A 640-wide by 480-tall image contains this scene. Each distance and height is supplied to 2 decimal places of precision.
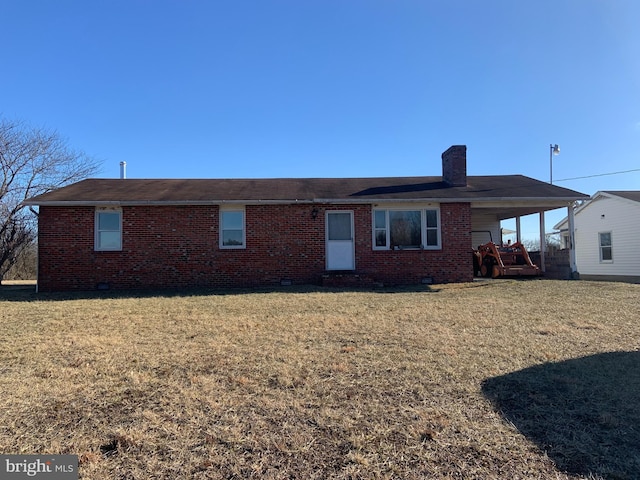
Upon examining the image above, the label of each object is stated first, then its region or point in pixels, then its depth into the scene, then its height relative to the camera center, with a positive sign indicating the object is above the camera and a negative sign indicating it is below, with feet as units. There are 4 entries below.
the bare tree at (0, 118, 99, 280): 60.17 +6.04
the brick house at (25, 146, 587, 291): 42.98 +2.19
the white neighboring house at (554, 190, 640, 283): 66.33 +2.95
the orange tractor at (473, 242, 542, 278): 48.39 -0.65
